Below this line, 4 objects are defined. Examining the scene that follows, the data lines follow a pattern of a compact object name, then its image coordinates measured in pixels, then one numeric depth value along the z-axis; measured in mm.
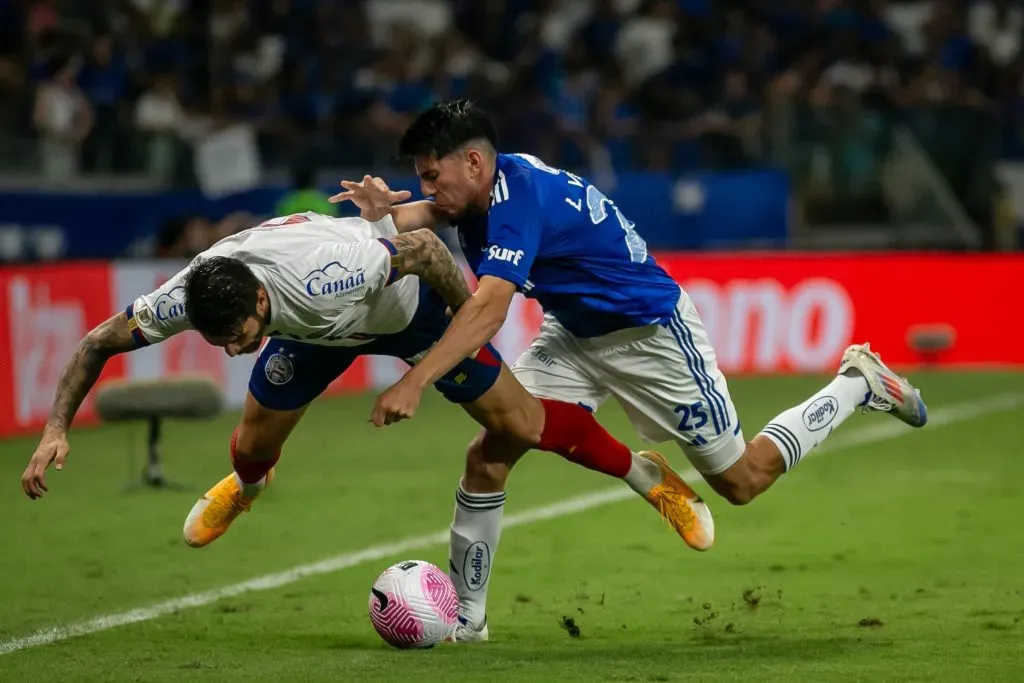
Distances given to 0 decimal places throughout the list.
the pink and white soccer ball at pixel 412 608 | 13469
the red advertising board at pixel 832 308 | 37812
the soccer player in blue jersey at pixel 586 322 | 13344
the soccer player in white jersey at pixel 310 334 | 12142
